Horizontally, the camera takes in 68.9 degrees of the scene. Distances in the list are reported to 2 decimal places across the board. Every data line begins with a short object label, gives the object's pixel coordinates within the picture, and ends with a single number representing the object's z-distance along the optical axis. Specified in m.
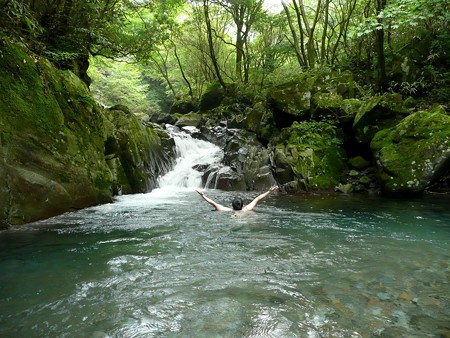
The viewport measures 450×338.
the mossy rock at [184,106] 25.12
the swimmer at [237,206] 7.07
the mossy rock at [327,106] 12.16
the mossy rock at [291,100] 12.72
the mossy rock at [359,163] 11.23
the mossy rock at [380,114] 10.71
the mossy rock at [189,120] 20.66
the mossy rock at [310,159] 10.80
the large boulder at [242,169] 12.04
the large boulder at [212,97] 22.00
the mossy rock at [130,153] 10.30
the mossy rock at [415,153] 8.71
